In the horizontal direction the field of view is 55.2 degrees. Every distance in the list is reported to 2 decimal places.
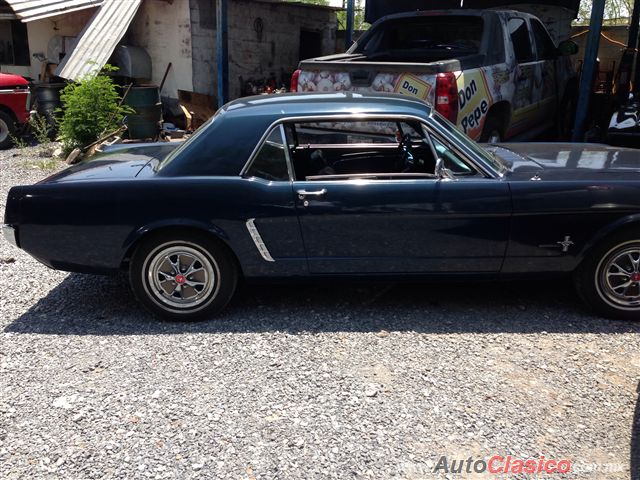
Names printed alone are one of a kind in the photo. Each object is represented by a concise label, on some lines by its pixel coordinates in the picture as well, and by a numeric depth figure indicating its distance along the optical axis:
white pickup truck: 6.00
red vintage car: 10.64
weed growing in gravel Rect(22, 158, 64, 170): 9.13
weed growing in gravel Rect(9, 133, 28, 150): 10.48
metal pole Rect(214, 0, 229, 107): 10.19
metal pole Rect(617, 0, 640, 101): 9.96
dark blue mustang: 3.93
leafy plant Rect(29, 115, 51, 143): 10.38
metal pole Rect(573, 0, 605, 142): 7.75
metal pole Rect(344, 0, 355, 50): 12.23
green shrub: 9.18
